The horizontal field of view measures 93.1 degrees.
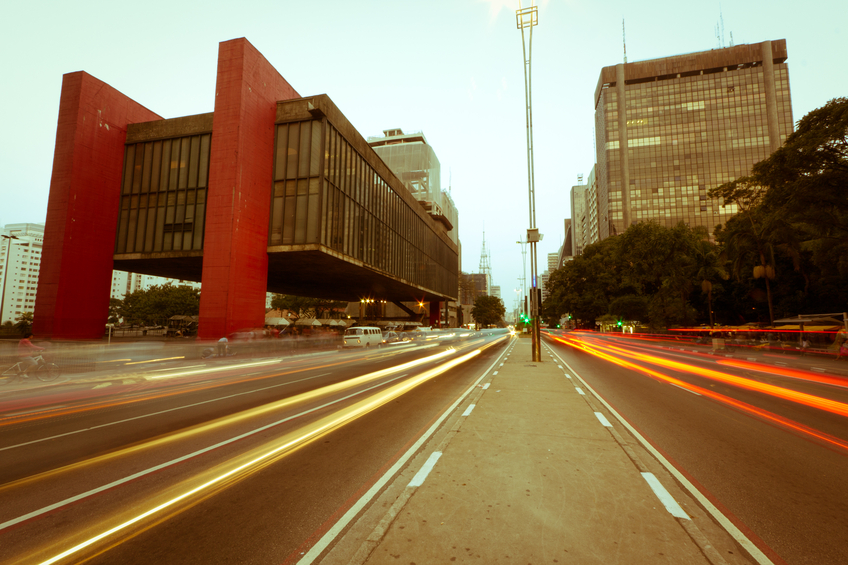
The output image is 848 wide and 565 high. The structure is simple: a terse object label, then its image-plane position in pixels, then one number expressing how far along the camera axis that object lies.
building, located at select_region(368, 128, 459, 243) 115.56
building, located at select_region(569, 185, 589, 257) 182.88
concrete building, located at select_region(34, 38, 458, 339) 28.19
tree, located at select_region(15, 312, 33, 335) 31.03
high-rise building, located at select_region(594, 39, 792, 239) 117.75
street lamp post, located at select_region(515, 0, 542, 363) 19.92
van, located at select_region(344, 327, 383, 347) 34.06
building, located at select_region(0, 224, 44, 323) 157.75
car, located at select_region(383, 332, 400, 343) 42.31
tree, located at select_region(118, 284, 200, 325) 66.62
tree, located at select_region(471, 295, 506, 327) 150.50
